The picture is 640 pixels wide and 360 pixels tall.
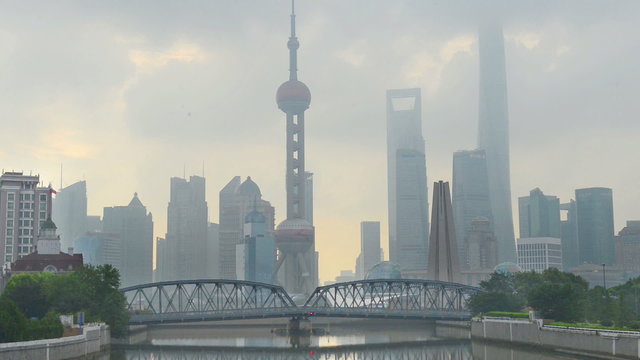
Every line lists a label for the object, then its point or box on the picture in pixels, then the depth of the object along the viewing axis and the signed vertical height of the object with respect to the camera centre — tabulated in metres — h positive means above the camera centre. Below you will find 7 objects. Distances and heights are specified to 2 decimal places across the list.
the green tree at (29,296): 136.12 -0.89
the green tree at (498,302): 174.62 -3.29
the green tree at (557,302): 140.00 -2.72
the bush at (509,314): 140.50 -4.90
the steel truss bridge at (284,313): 181.12 -5.57
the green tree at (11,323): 96.50 -3.63
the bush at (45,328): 101.12 -4.47
